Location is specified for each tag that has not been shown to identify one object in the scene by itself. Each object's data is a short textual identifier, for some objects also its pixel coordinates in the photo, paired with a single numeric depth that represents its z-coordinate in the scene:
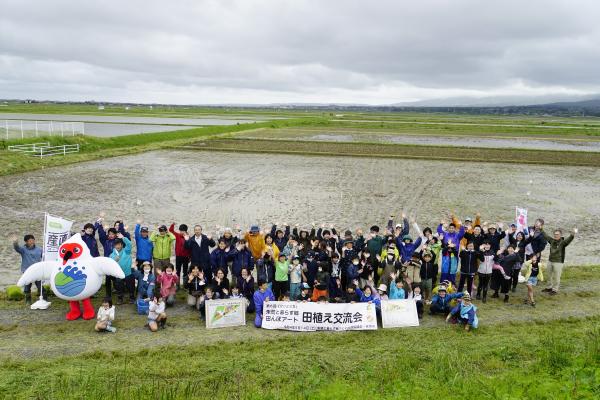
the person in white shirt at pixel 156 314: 9.32
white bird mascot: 9.34
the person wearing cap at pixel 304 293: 10.25
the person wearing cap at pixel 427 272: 10.89
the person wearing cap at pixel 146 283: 10.15
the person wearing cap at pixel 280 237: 11.91
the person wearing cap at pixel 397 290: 10.20
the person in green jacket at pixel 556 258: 11.49
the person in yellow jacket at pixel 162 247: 11.05
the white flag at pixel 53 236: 10.55
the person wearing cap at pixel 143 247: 11.02
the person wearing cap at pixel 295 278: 10.69
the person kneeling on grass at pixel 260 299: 9.72
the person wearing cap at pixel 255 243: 11.84
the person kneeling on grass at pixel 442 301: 10.22
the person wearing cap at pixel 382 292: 10.12
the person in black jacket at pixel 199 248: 11.11
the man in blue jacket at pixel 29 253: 10.50
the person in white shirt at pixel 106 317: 9.02
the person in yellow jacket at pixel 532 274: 11.09
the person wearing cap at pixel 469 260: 11.04
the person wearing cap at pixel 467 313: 9.58
